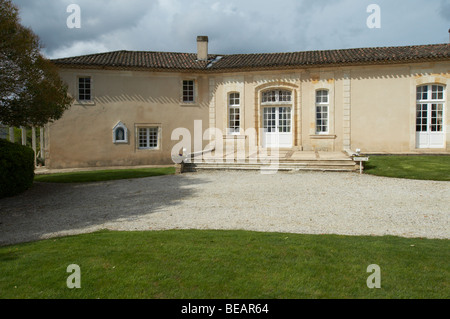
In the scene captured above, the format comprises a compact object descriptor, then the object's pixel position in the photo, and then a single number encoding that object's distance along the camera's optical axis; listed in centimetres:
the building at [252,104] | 1733
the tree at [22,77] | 966
